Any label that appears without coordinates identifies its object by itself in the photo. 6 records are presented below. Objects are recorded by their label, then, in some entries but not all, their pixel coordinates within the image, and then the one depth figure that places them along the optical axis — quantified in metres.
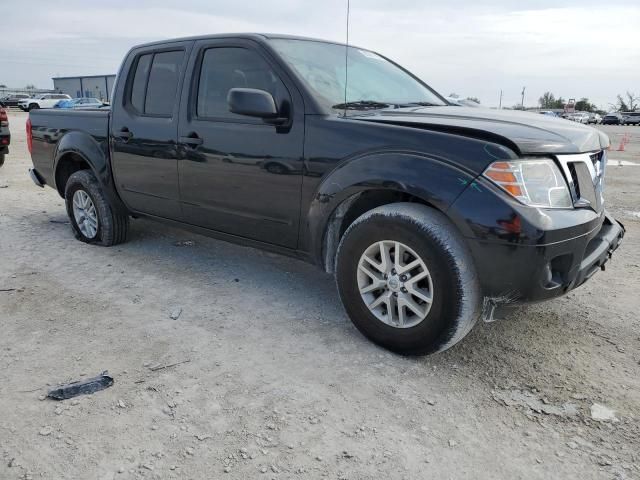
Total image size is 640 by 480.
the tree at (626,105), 74.94
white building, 56.54
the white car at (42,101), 41.78
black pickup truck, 2.50
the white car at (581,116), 49.67
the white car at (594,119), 56.59
